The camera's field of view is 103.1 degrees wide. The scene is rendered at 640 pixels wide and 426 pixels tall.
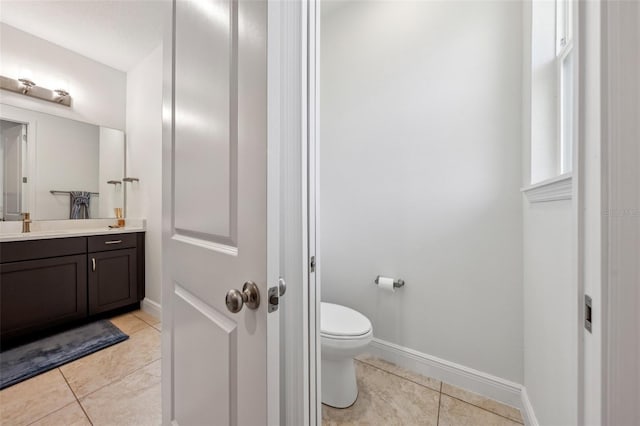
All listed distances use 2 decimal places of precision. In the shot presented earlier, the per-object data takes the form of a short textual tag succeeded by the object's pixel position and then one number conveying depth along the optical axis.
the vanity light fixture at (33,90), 2.07
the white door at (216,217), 0.55
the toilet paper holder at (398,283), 1.63
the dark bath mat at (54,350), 1.57
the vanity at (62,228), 1.88
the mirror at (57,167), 2.10
